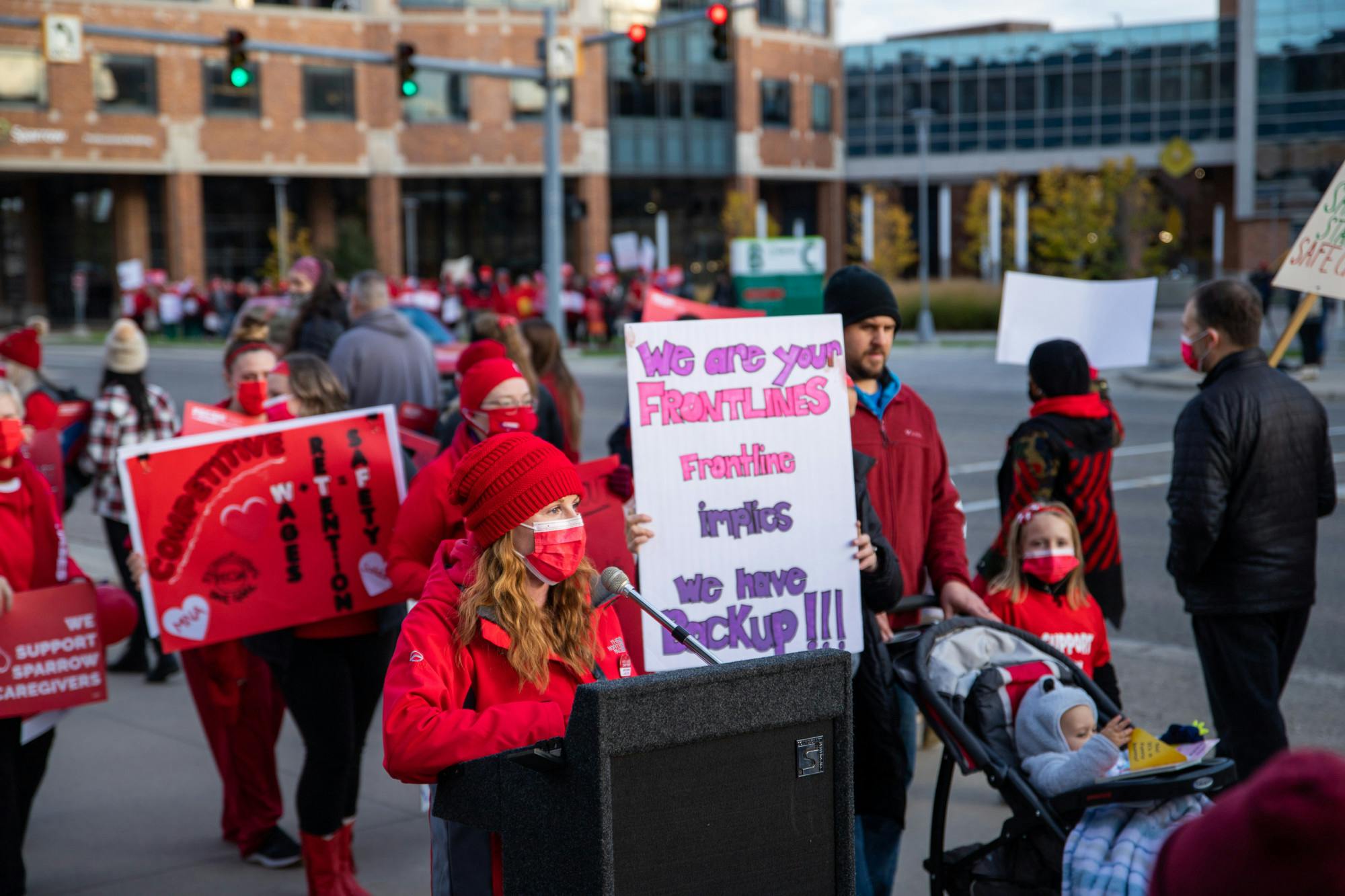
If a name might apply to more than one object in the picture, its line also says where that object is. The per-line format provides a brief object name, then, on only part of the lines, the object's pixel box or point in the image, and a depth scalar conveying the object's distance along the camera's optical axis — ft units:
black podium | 7.66
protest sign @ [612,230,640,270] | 128.88
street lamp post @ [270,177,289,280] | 175.52
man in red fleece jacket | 14.73
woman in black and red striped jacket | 18.48
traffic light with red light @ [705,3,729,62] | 65.46
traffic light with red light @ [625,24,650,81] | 68.33
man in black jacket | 15.71
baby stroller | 11.41
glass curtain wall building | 200.54
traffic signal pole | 83.66
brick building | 168.45
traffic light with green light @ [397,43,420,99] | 69.10
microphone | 9.81
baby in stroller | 12.41
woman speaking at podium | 9.50
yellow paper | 11.69
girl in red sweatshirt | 15.84
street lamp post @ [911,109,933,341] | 117.19
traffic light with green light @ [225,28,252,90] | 65.46
